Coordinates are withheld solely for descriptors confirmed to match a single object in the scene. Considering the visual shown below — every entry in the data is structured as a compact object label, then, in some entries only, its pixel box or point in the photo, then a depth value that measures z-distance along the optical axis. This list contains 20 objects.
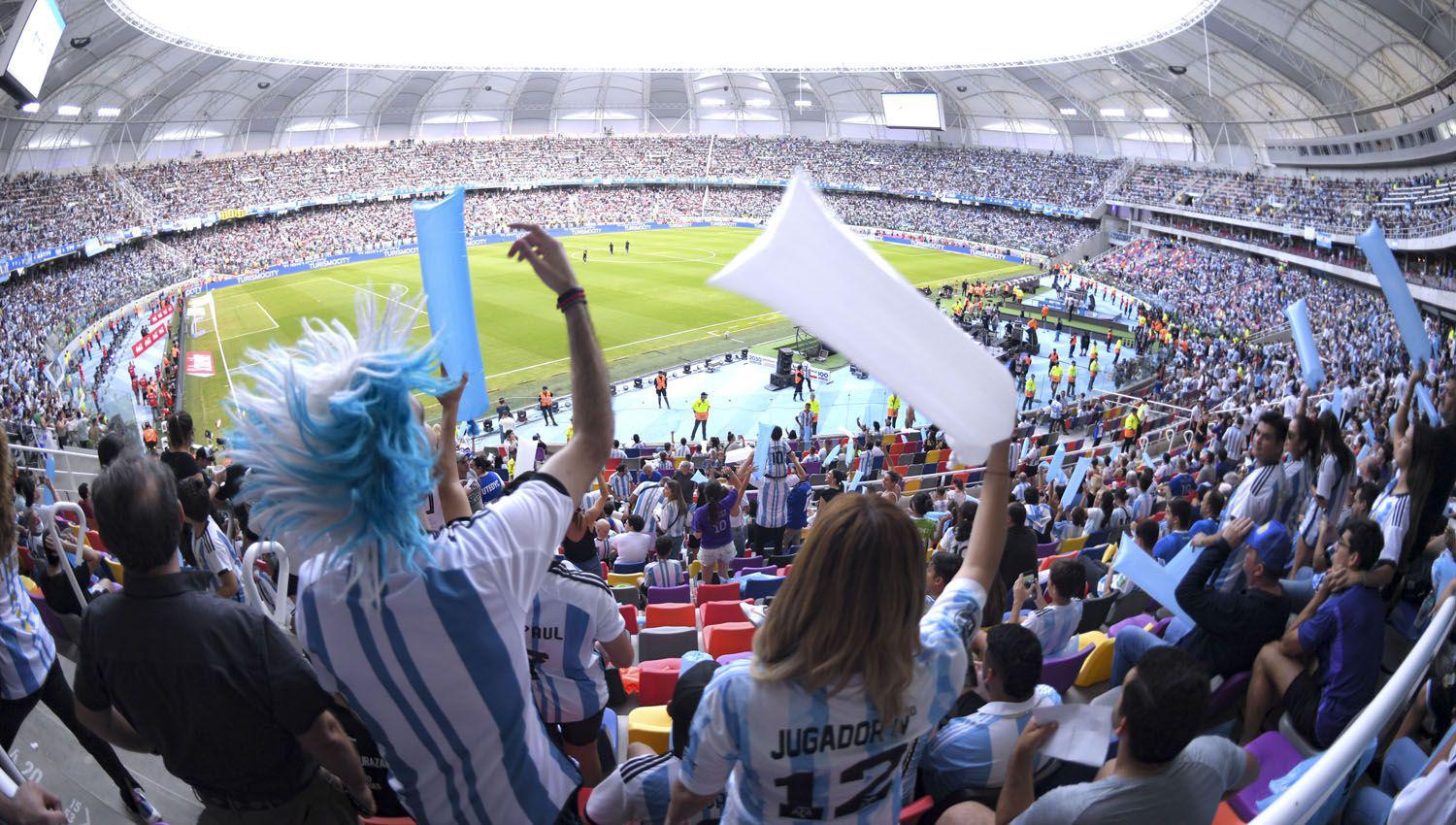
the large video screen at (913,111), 58.66
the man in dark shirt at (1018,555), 5.64
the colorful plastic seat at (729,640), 5.33
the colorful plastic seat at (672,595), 7.27
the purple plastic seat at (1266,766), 3.04
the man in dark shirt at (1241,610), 3.75
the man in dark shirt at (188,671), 2.12
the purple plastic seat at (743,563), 8.98
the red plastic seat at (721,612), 6.00
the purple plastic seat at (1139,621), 5.11
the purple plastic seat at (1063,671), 4.34
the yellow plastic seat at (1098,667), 4.55
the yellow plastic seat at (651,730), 3.99
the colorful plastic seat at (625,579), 7.89
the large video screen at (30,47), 23.38
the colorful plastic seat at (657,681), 4.54
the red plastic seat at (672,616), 6.17
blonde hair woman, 1.83
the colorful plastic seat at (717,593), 6.98
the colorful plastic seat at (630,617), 6.15
